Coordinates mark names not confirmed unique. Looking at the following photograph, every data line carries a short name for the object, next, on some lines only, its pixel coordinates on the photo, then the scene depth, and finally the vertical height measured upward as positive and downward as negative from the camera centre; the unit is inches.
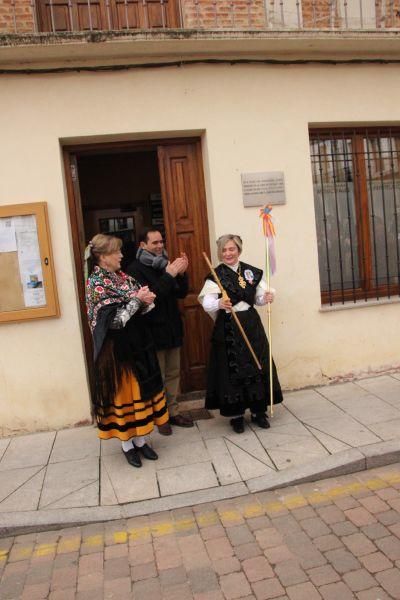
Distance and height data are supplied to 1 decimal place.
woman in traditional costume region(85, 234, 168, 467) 151.0 -26.1
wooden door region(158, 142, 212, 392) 208.4 +14.3
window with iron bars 225.5 +14.8
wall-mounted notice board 190.1 +1.7
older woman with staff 174.6 -30.0
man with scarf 177.2 -10.5
